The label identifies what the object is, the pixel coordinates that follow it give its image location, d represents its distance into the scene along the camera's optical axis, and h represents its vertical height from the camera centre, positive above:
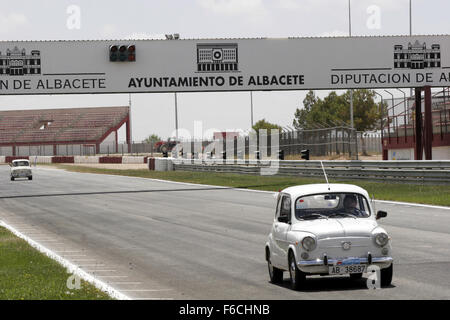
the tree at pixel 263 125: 142.25 +3.31
